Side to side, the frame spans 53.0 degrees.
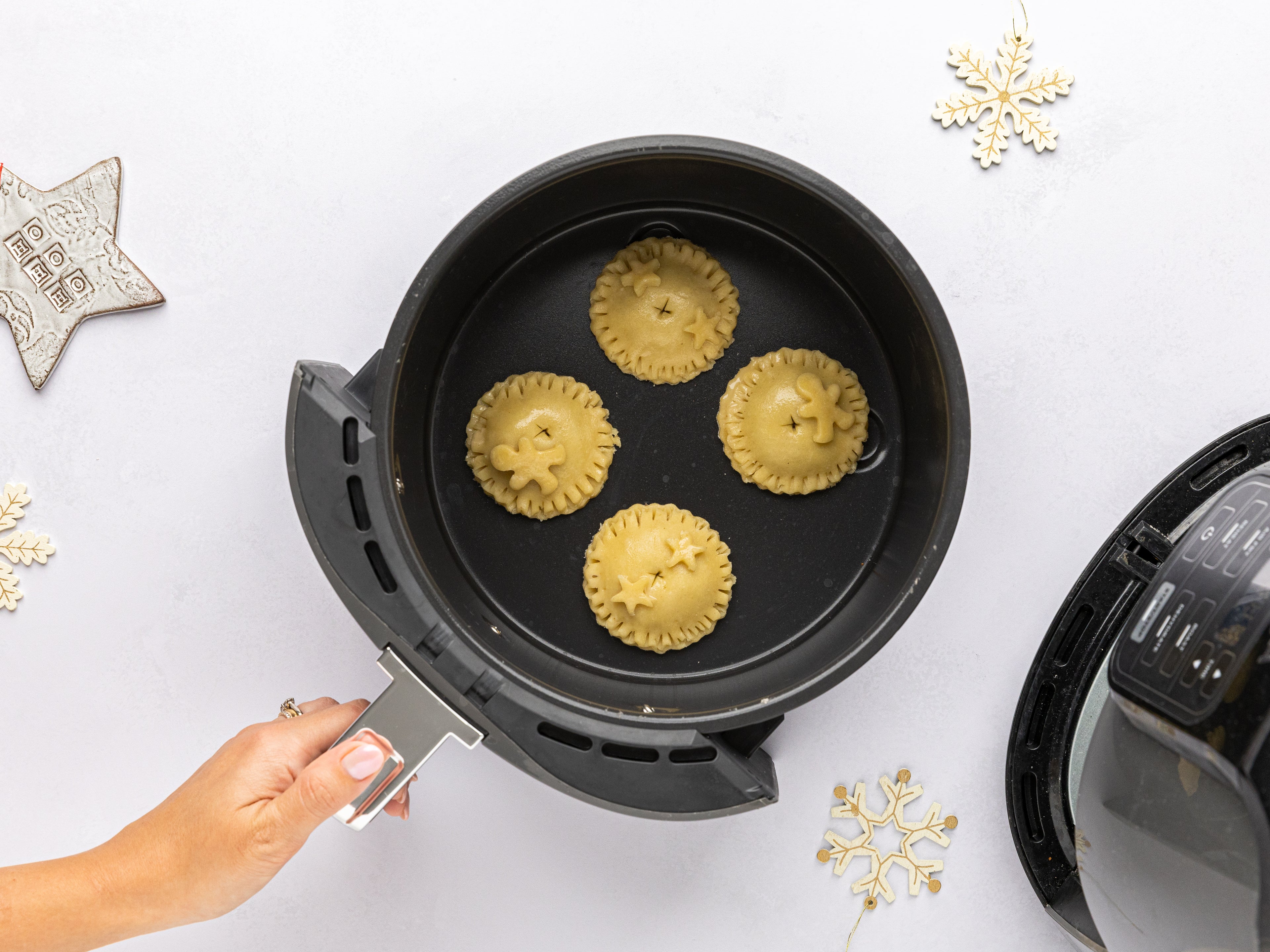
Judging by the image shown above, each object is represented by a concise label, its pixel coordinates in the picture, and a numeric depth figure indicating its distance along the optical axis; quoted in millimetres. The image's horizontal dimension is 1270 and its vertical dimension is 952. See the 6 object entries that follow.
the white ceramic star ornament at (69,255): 602
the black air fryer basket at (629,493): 535
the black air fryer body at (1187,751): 443
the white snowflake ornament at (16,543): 610
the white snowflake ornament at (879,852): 611
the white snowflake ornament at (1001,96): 599
